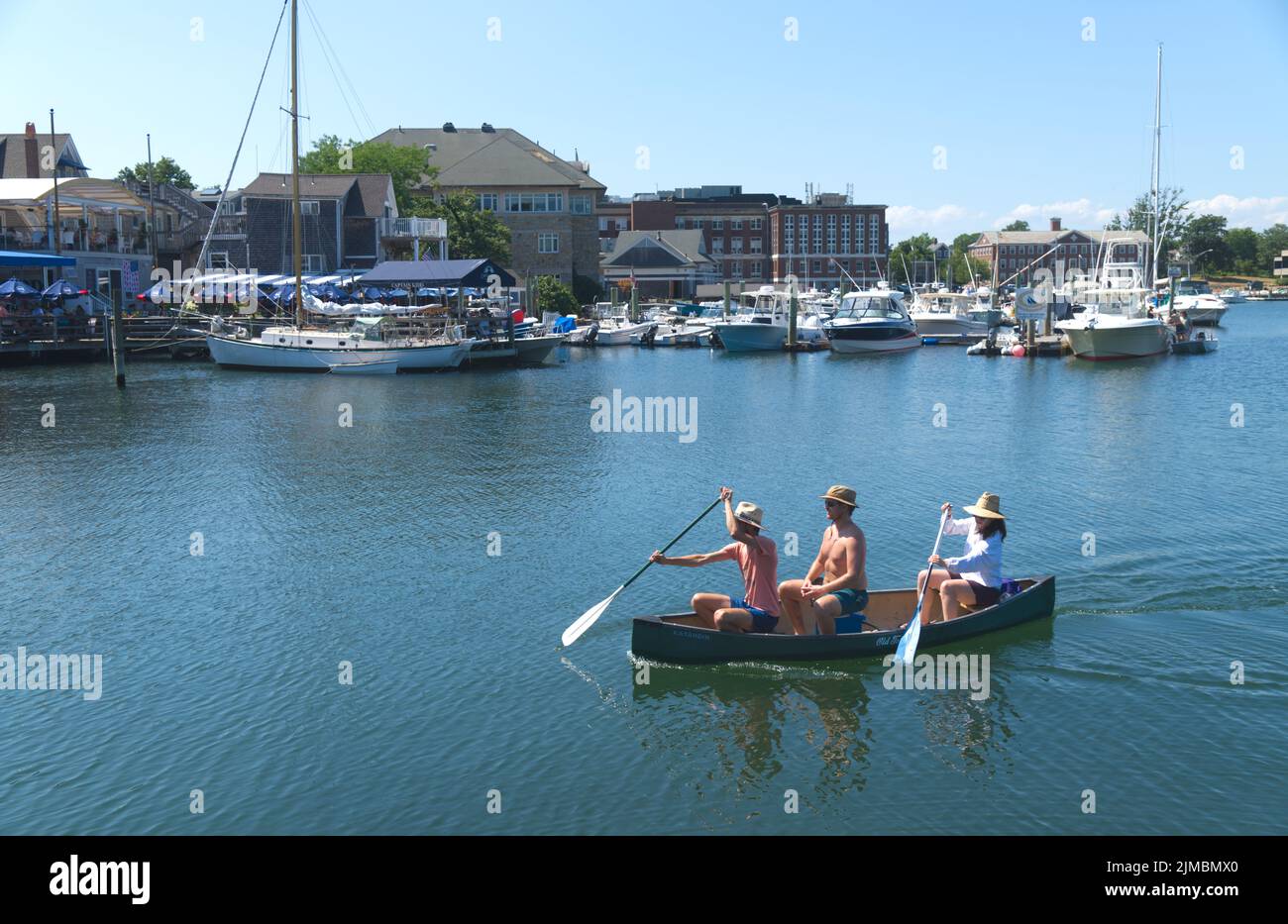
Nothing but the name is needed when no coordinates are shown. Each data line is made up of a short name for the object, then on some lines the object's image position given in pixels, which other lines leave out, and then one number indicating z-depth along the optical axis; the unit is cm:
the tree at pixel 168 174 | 13275
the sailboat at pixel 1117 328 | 6372
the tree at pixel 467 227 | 8725
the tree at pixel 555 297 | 8888
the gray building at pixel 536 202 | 9931
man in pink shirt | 1491
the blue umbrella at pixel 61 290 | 6156
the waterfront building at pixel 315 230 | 7881
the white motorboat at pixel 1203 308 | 10369
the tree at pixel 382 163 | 9362
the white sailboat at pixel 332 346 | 5528
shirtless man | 1496
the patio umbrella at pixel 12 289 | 6056
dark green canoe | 1505
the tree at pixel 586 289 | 10225
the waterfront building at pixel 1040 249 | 18425
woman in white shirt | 1581
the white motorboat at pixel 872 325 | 7181
